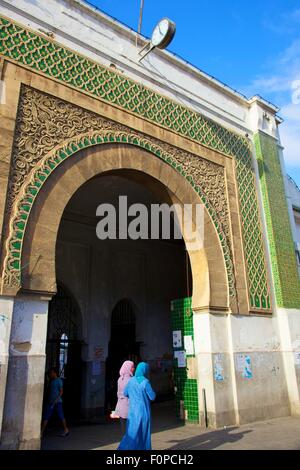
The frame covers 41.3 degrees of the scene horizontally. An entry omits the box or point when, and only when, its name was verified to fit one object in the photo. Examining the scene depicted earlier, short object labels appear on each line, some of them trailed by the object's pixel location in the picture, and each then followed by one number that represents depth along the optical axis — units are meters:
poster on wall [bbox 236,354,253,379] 6.41
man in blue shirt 5.73
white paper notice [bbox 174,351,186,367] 6.61
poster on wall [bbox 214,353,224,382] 6.07
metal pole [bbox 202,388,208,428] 5.93
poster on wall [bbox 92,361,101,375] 8.12
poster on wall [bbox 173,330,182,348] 6.82
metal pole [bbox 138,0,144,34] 6.90
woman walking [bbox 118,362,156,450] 3.82
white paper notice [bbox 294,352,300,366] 7.21
